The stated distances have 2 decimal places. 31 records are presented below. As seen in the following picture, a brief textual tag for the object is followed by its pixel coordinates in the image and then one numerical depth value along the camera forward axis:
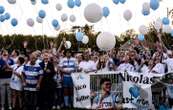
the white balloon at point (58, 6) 12.71
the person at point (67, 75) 9.83
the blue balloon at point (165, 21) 11.24
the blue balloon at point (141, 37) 12.31
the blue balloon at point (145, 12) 11.12
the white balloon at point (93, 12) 9.16
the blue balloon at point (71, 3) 11.49
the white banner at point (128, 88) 8.50
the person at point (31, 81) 9.14
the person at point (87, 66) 10.09
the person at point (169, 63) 8.82
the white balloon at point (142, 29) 11.92
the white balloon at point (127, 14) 11.36
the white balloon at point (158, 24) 11.44
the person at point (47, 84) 9.32
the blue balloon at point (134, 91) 8.47
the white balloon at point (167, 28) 11.69
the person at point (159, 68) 8.80
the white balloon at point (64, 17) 12.66
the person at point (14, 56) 9.87
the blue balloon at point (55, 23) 12.34
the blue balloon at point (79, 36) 11.97
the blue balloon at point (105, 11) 10.63
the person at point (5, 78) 9.49
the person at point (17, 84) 9.24
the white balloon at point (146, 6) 11.05
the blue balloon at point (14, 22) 12.15
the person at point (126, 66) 9.25
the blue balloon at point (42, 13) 12.21
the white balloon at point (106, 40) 9.43
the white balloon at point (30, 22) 12.51
